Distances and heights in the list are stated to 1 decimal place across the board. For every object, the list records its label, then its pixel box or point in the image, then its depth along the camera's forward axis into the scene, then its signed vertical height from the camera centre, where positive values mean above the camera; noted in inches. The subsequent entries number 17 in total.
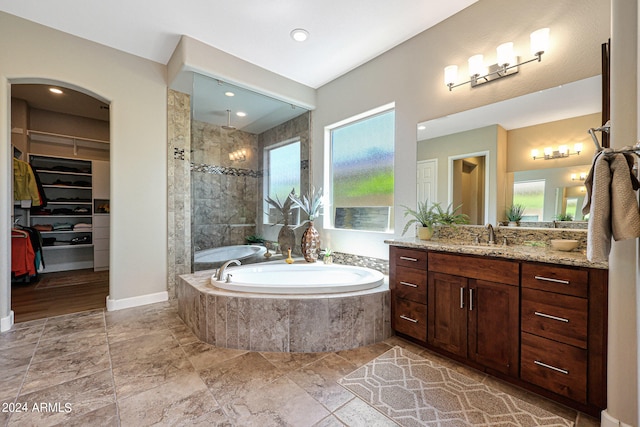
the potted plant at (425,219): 98.7 -2.8
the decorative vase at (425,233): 98.0 -7.9
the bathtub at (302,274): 114.4 -28.3
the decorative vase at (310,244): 137.5 -17.1
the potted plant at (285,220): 153.1 -5.3
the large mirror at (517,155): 74.3 +18.2
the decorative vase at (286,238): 152.8 -15.5
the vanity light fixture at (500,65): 76.4 +47.2
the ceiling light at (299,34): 107.4 +71.8
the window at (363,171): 124.9 +20.3
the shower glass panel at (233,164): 135.9 +26.2
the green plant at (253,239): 152.7 -16.2
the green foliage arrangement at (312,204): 142.9 +3.7
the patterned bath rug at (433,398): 57.5 -44.5
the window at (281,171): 158.7 +23.8
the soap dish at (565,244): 70.1 -8.6
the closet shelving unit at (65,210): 185.3 +0.0
